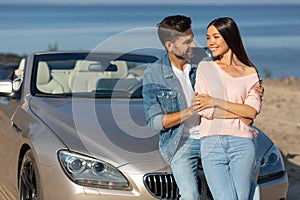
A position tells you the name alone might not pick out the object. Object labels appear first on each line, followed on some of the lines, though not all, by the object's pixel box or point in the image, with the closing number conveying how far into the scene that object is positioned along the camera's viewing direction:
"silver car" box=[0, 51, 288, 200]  8.27
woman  7.25
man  7.64
